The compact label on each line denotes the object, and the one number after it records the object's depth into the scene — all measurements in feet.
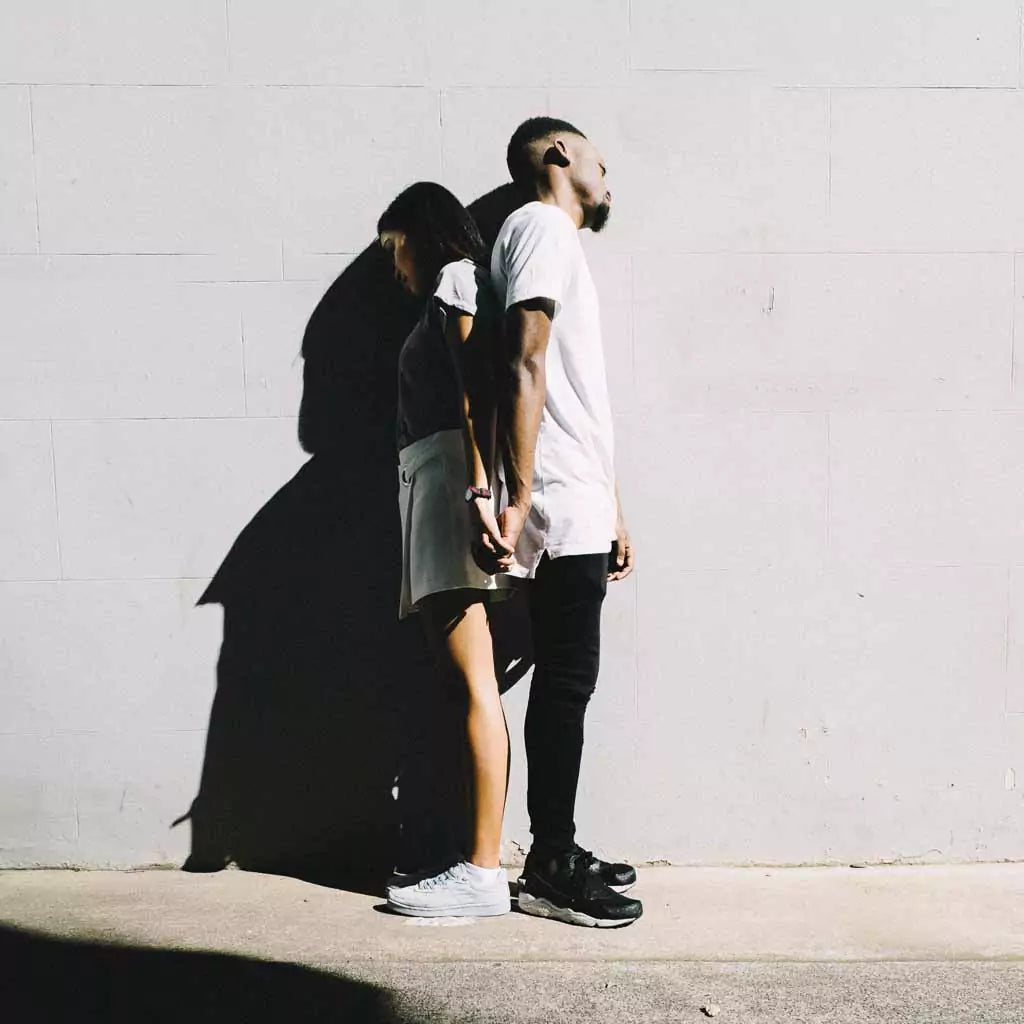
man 8.58
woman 8.82
